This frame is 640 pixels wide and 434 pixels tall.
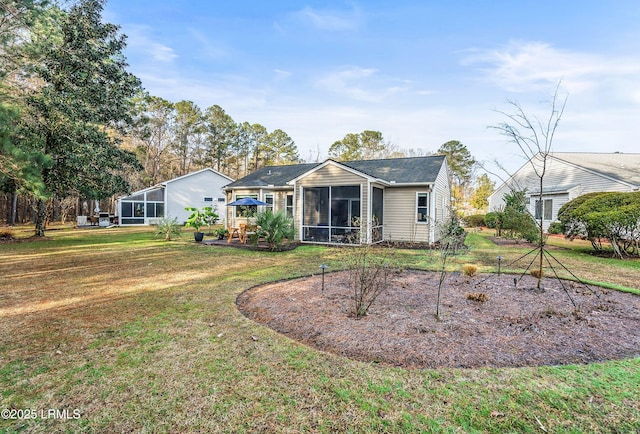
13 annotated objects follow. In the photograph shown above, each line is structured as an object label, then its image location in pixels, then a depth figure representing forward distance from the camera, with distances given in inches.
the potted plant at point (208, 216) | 628.3
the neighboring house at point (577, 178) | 608.4
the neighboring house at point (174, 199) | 897.5
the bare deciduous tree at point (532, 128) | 207.8
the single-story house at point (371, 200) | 491.8
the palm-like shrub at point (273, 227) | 429.4
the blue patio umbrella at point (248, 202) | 564.3
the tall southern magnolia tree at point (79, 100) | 469.4
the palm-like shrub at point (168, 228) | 563.7
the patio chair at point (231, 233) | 539.9
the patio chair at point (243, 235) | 536.4
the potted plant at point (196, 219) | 597.0
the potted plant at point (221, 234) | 589.1
